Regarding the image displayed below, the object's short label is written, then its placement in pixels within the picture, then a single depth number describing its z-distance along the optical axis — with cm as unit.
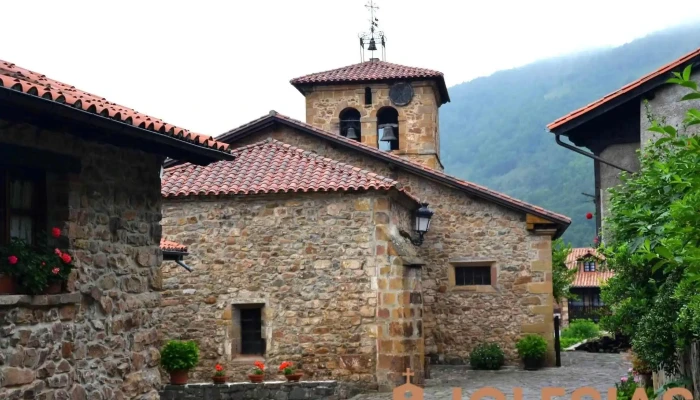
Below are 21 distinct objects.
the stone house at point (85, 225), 744
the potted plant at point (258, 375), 1494
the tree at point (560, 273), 3223
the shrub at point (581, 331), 3494
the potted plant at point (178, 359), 1460
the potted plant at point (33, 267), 736
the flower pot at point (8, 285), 731
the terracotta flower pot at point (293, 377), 1486
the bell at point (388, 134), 2437
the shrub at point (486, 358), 1969
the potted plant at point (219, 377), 1496
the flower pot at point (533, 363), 1964
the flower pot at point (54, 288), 788
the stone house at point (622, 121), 1448
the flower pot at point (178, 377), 1476
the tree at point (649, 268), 583
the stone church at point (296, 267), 1600
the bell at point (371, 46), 3031
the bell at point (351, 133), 2475
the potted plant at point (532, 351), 1963
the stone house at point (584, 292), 4975
